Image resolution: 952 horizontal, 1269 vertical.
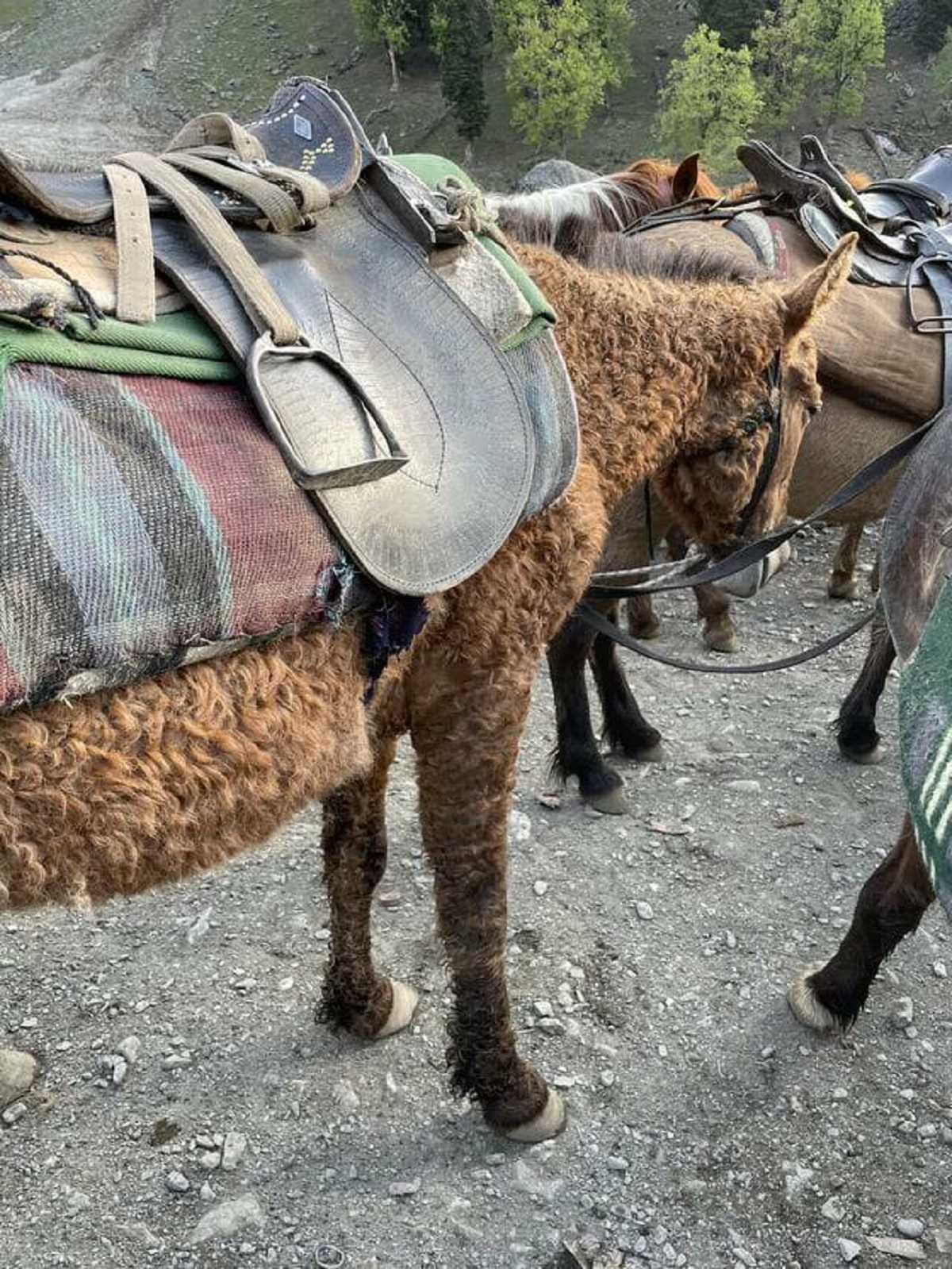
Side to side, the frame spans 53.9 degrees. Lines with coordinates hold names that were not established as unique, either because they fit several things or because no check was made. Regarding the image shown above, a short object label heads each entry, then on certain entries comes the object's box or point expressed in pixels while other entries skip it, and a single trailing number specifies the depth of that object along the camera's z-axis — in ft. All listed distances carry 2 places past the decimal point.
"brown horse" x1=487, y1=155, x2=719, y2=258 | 7.56
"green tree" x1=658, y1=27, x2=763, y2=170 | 60.85
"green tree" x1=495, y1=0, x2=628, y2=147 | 73.00
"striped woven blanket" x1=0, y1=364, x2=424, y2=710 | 3.86
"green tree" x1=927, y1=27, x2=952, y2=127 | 72.79
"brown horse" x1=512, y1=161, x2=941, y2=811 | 10.30
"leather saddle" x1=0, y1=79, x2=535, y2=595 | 4.70
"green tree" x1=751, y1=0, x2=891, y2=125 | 67.26
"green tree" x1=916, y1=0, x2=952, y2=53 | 85.20
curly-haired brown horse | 4.29
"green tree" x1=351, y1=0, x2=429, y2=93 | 88.53
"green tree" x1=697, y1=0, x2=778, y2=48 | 76.54
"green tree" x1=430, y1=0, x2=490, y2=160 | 77.92
